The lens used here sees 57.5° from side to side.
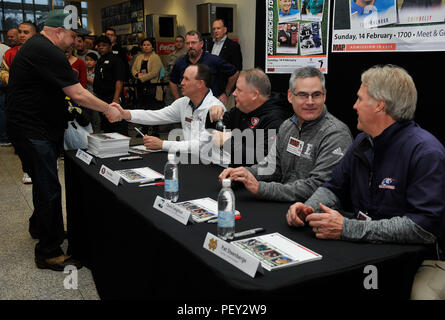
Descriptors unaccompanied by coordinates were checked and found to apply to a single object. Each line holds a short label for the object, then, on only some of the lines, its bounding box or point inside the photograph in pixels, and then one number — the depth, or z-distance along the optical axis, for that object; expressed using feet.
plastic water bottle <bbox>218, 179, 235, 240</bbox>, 4.29
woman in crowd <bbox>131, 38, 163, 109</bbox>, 23.08
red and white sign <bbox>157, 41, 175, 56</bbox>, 28.07
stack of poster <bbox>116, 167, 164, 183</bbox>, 6.85
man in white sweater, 9.14
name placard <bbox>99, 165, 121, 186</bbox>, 6.57
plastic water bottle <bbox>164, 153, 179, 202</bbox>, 5.69
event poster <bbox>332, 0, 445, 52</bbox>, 7.81
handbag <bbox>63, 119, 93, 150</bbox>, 9.50
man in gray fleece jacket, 5.83
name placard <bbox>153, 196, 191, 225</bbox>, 4.82
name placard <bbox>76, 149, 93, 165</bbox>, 8.19
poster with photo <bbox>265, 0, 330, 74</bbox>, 10.23
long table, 3.59
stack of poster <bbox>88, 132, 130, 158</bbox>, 8.75
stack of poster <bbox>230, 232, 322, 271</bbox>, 3.80
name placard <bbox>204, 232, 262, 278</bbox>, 3.51
